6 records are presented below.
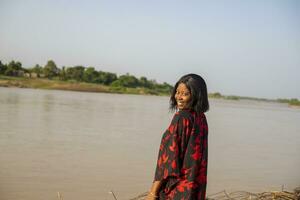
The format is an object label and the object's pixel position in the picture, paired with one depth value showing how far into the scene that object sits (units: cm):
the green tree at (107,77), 5041
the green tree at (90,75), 4831
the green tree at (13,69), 3499
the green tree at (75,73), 4581
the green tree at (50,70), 4253
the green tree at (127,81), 5119
